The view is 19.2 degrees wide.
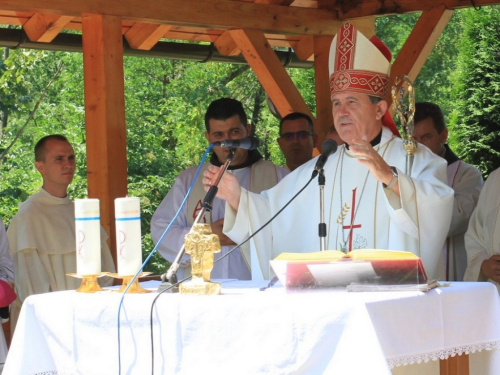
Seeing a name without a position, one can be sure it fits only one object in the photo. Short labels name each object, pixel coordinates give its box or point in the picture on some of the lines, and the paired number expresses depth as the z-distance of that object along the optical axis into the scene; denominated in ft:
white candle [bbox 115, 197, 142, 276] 17.76
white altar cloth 15.26
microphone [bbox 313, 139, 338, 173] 18.07
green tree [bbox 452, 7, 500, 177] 82.71
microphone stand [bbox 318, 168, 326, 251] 18.19
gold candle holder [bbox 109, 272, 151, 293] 17.97
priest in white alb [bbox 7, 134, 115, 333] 33.20
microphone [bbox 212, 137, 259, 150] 17.81
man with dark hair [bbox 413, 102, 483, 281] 29.55
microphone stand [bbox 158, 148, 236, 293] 17.19
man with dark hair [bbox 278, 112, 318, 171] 35.13
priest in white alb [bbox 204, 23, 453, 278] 21.19
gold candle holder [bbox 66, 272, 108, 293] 18.50
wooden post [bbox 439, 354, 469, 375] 17.27
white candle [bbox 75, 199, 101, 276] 18.08
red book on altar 16.29
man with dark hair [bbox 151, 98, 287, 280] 29.92
